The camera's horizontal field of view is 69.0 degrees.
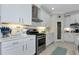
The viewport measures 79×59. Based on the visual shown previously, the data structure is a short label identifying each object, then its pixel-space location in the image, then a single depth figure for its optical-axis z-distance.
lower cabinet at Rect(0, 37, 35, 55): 1.22
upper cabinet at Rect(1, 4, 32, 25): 1.47
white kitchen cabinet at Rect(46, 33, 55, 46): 3.25
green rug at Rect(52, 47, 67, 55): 2.39
